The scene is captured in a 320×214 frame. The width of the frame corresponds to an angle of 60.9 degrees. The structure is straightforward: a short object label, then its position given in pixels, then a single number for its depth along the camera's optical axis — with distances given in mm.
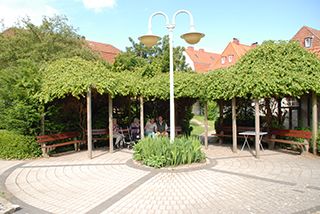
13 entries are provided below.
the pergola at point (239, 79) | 9031
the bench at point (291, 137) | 9641
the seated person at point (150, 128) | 12430
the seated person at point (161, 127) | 12573
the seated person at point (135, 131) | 12641
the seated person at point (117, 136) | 11969
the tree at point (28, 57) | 9781
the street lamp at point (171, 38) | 7578
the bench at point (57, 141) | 10141
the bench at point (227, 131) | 12469
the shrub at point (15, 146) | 9797
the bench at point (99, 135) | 12164
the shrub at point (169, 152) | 7703
